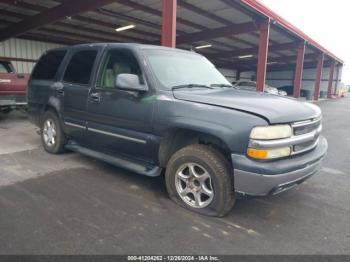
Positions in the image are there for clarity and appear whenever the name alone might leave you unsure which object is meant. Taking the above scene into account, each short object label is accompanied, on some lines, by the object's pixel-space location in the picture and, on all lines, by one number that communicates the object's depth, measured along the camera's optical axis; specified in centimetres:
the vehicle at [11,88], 798
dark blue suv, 279
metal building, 1141
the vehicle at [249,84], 2184
